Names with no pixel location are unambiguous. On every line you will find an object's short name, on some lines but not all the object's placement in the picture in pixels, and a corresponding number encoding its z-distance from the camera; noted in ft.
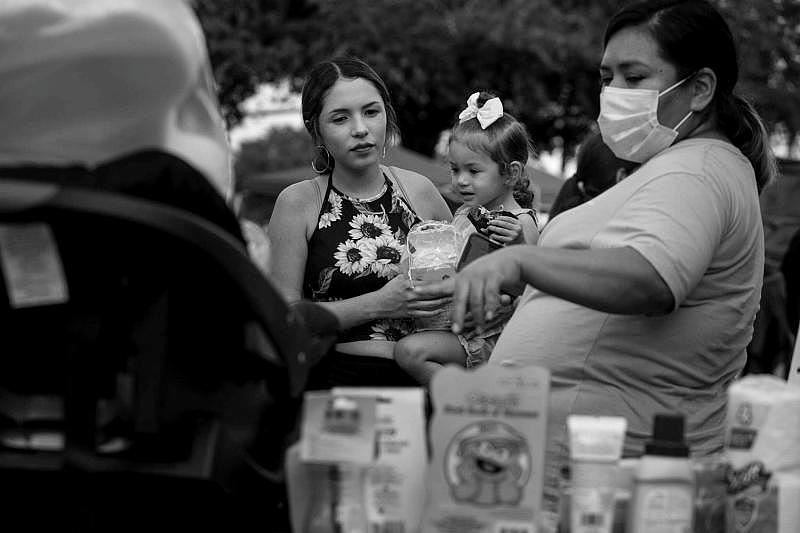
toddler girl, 11.05
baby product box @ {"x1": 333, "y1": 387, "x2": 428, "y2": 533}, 7.83
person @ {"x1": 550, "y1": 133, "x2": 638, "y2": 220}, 13.35
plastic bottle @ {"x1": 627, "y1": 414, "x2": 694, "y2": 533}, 7.74
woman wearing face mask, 8.73
